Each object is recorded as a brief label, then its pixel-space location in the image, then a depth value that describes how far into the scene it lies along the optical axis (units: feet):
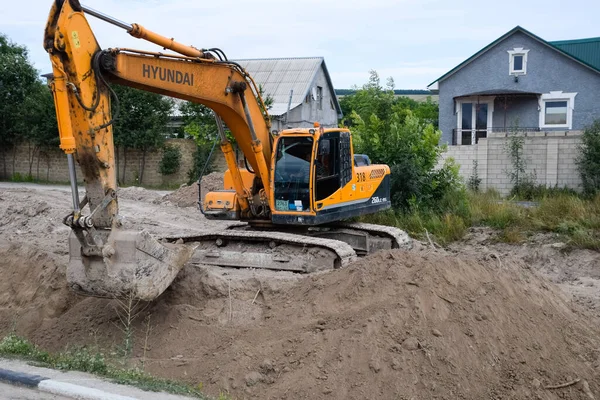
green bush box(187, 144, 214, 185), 90.93
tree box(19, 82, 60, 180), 97.14
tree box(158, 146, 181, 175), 93.86
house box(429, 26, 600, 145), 96.02
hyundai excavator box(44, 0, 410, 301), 23.54
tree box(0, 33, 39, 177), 100.82
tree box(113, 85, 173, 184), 92.27
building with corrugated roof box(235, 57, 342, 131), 114.83
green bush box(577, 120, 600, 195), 59.31
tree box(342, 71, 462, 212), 53.88
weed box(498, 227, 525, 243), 47.74
